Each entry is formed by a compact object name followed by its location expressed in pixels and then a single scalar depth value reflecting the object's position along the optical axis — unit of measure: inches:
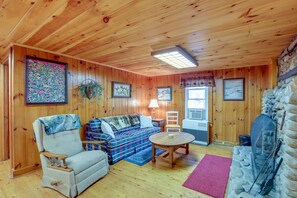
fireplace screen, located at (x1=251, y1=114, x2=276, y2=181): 71.5
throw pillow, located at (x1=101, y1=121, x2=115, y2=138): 129.7
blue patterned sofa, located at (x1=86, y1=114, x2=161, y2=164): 121.5
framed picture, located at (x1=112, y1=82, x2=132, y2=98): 169.2
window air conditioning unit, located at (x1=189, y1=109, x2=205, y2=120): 186.2
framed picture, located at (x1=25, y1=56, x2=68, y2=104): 104.5
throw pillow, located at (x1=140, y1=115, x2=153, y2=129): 178.4
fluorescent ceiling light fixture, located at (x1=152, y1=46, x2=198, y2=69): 102.5
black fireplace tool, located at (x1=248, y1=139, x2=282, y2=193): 62.7
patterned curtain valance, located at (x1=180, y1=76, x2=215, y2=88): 176.9
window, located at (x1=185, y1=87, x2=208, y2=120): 185.9
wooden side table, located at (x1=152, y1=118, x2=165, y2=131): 197.9
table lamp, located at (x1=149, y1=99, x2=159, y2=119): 210.5
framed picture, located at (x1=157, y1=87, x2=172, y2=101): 212.2
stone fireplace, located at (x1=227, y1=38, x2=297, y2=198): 49.4
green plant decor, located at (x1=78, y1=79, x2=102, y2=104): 135.1
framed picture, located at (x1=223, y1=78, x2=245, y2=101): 164.9
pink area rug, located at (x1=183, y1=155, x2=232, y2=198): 85.9
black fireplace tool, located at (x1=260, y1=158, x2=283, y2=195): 64.4
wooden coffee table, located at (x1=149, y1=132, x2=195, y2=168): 113.7
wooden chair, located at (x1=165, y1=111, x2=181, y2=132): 202.3
